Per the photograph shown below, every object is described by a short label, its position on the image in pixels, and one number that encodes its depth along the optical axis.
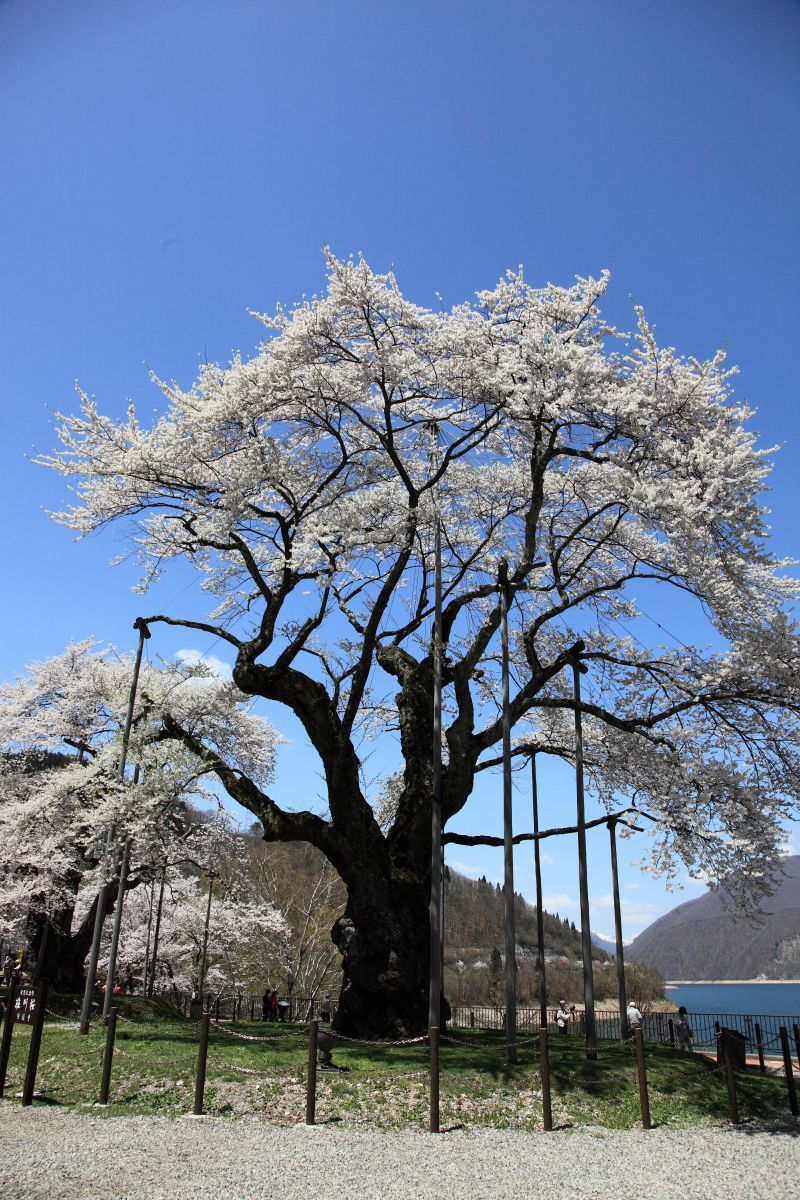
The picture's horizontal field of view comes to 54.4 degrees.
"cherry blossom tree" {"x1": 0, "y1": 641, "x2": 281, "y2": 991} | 17.41
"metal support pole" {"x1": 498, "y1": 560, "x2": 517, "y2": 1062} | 11.90
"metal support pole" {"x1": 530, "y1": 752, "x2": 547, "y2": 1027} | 20.31
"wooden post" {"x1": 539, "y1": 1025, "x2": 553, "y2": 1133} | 8.75
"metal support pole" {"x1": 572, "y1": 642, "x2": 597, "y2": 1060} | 13.20
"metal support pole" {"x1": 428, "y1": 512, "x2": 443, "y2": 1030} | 12.12
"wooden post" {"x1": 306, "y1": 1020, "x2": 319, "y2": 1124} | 8.73
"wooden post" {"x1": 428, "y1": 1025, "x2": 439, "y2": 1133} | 8.56
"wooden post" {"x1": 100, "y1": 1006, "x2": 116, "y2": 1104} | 9.70
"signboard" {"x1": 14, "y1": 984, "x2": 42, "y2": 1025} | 11.59
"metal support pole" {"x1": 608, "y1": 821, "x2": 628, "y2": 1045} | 17.11
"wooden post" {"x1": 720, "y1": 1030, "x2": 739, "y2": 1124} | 9.56
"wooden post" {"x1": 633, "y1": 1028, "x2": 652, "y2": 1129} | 9.10
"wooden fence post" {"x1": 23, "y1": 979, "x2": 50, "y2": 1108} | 9.77
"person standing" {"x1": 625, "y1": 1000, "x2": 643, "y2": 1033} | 18.41
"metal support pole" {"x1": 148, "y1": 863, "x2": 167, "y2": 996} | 27.41
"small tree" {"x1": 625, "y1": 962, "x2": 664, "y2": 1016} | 47.39
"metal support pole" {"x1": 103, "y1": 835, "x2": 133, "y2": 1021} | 15.93
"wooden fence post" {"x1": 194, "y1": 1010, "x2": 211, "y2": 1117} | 9.07
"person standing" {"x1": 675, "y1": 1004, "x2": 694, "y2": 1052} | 19.53
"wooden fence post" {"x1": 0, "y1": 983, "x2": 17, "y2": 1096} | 10.24
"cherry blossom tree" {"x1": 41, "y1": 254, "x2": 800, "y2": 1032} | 13.52
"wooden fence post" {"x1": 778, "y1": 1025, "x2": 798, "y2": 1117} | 10.46
